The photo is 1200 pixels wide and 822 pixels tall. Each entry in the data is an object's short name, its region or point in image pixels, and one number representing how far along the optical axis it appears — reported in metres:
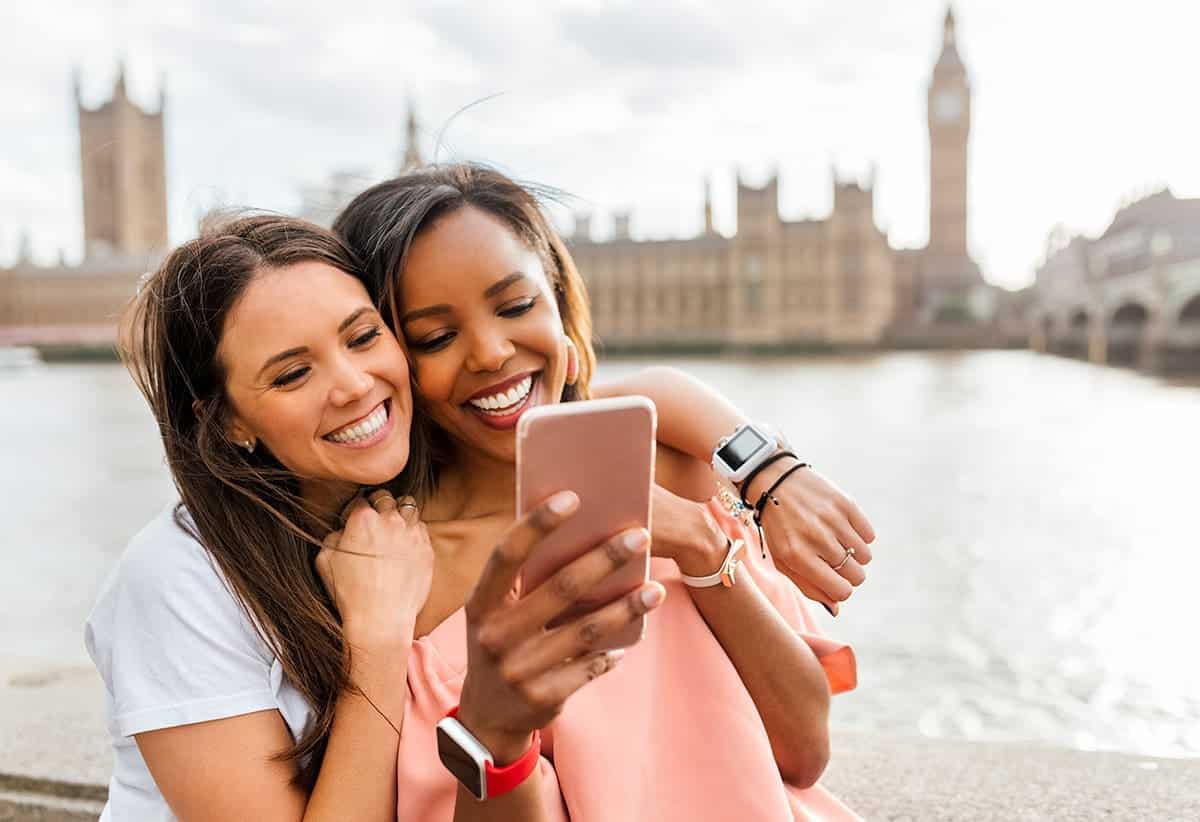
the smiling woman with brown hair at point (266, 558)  0.94
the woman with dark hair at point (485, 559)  1.01
